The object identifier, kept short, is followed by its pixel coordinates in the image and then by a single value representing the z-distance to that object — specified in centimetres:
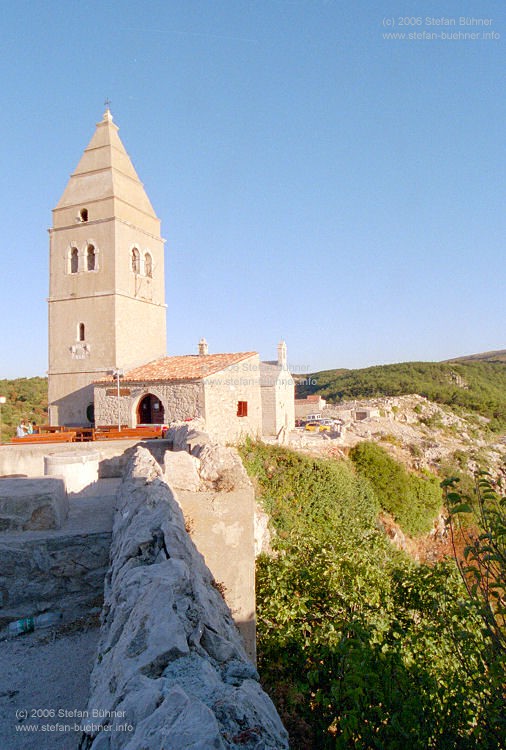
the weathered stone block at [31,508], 458
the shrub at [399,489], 1766
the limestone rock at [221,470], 434
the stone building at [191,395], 1652
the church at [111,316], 1805
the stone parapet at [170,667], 121
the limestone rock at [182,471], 443
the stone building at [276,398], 2298
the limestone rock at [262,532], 1099
